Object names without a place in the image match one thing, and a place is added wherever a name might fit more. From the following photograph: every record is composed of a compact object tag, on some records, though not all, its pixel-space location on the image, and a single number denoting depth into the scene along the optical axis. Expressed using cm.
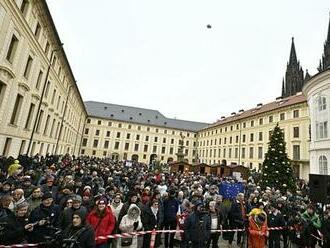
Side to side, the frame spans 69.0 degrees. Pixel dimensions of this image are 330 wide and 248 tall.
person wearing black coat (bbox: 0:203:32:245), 440
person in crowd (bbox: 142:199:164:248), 695
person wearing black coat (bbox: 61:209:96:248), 437
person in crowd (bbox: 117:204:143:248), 576
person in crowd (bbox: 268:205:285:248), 846
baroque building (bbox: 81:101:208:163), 7400
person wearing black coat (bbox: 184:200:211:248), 631
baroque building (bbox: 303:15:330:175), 2345
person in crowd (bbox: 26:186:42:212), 608
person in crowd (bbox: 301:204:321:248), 845
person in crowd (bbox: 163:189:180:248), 802
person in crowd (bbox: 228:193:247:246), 889
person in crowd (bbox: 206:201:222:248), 755
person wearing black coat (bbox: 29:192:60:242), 488
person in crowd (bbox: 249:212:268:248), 709
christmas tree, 2500
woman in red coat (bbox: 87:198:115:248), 536
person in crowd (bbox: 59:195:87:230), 531
